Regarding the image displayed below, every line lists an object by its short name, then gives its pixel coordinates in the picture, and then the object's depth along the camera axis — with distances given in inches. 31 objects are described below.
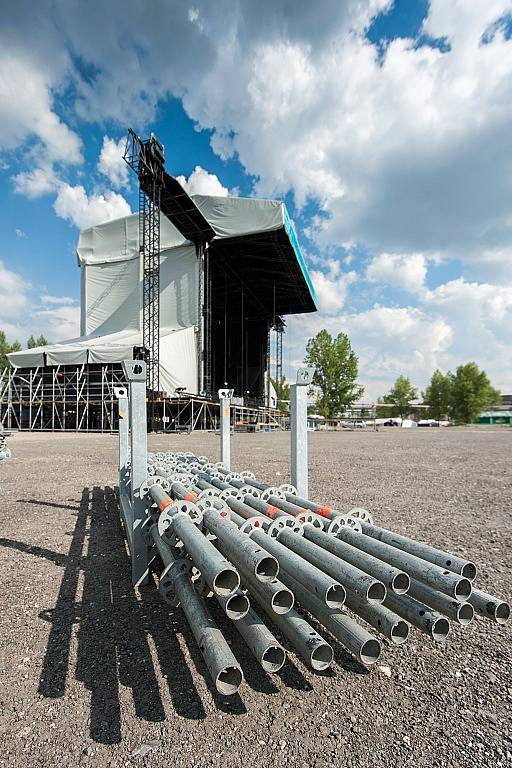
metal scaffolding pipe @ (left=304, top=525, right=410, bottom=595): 80.4
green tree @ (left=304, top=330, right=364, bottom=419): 2358.5
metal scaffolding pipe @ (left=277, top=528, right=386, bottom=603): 76.4
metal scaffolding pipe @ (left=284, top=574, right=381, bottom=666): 75.4
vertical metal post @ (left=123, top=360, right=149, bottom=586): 134.1
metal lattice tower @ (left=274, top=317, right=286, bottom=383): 2127.0
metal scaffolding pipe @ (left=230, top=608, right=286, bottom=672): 72.5
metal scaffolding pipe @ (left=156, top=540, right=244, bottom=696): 68.0
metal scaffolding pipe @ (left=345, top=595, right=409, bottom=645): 77.9
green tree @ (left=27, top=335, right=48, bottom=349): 2650.1
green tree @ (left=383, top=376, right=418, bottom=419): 3265.3
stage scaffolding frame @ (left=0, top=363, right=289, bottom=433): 1286.9
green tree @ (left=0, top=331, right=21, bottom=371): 2116.3
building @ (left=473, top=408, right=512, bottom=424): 3388.8
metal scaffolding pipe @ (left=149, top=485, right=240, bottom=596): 74.5
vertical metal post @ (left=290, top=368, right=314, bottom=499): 169.3
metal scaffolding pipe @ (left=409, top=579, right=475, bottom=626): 77.9
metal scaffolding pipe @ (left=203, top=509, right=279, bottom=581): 78.0
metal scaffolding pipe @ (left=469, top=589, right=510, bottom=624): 78.8
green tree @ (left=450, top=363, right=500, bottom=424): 2635.3
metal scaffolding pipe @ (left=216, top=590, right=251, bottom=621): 76.3
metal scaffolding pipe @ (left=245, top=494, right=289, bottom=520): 116.0
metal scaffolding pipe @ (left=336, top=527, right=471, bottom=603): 79.1
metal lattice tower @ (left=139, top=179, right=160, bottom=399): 1216.2
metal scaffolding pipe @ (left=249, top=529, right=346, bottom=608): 75.8
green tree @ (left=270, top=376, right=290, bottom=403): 2372.0
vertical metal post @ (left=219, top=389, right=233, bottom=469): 243.6
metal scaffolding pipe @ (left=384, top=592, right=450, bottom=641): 79.5
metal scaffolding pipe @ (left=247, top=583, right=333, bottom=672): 74.6
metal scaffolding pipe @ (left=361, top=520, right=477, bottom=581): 86.6
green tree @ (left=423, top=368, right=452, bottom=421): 2818.7
